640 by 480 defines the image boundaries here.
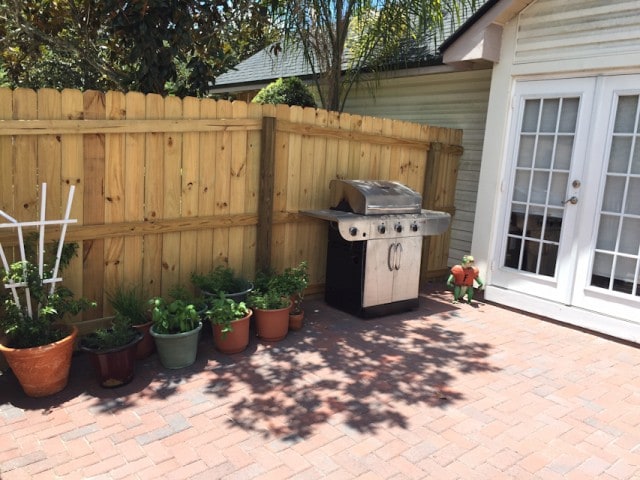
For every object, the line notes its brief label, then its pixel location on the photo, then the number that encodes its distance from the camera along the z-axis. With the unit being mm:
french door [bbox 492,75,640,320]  4941
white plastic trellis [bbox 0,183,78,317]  3357
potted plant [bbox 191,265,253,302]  4609
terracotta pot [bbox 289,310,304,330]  4817
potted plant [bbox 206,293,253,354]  4102
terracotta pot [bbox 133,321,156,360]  4016
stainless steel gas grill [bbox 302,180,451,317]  5023
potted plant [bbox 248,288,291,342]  4469
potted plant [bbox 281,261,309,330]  4824
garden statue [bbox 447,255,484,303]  5926
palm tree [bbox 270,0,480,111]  6387
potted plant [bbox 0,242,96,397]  3303
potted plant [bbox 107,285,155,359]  4039
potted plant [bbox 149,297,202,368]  3832
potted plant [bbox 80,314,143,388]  3521
